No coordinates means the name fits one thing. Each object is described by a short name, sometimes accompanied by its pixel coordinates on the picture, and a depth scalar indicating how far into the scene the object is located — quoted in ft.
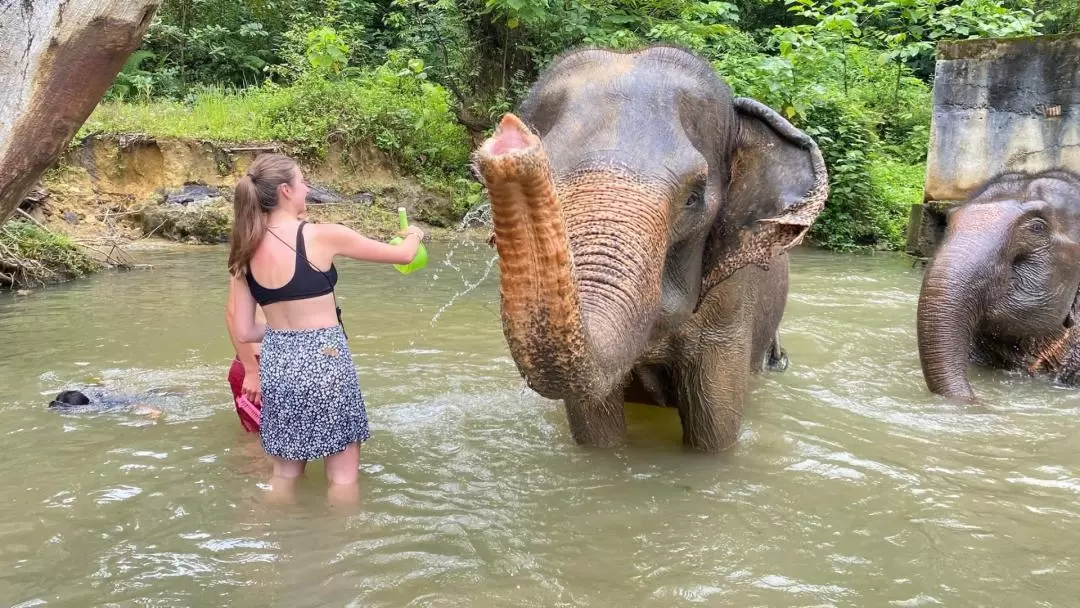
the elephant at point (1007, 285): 15.87
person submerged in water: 14.33
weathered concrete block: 28.55
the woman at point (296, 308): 10.28
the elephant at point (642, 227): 6.46
